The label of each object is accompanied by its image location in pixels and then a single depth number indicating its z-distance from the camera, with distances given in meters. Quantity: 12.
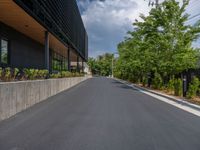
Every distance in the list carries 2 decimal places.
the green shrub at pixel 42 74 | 7.42
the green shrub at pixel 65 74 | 12.20
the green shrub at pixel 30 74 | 6.44
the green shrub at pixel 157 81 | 13.55
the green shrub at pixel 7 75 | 4.95
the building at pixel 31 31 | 7.78
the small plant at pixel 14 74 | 5.50
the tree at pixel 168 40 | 11.37
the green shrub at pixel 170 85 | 11.45
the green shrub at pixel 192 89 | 8.49
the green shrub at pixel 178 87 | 9.49
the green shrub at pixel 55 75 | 9.74
